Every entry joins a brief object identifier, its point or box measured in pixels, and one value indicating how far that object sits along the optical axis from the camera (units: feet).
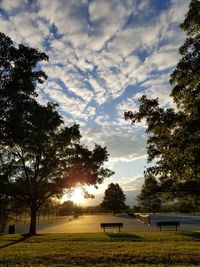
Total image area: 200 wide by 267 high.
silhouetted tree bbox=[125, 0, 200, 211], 25.35
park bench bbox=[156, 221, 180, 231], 58.82
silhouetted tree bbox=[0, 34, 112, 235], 60.37
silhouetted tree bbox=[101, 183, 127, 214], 182.29
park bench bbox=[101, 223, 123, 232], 60.55
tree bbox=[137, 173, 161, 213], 178.06
